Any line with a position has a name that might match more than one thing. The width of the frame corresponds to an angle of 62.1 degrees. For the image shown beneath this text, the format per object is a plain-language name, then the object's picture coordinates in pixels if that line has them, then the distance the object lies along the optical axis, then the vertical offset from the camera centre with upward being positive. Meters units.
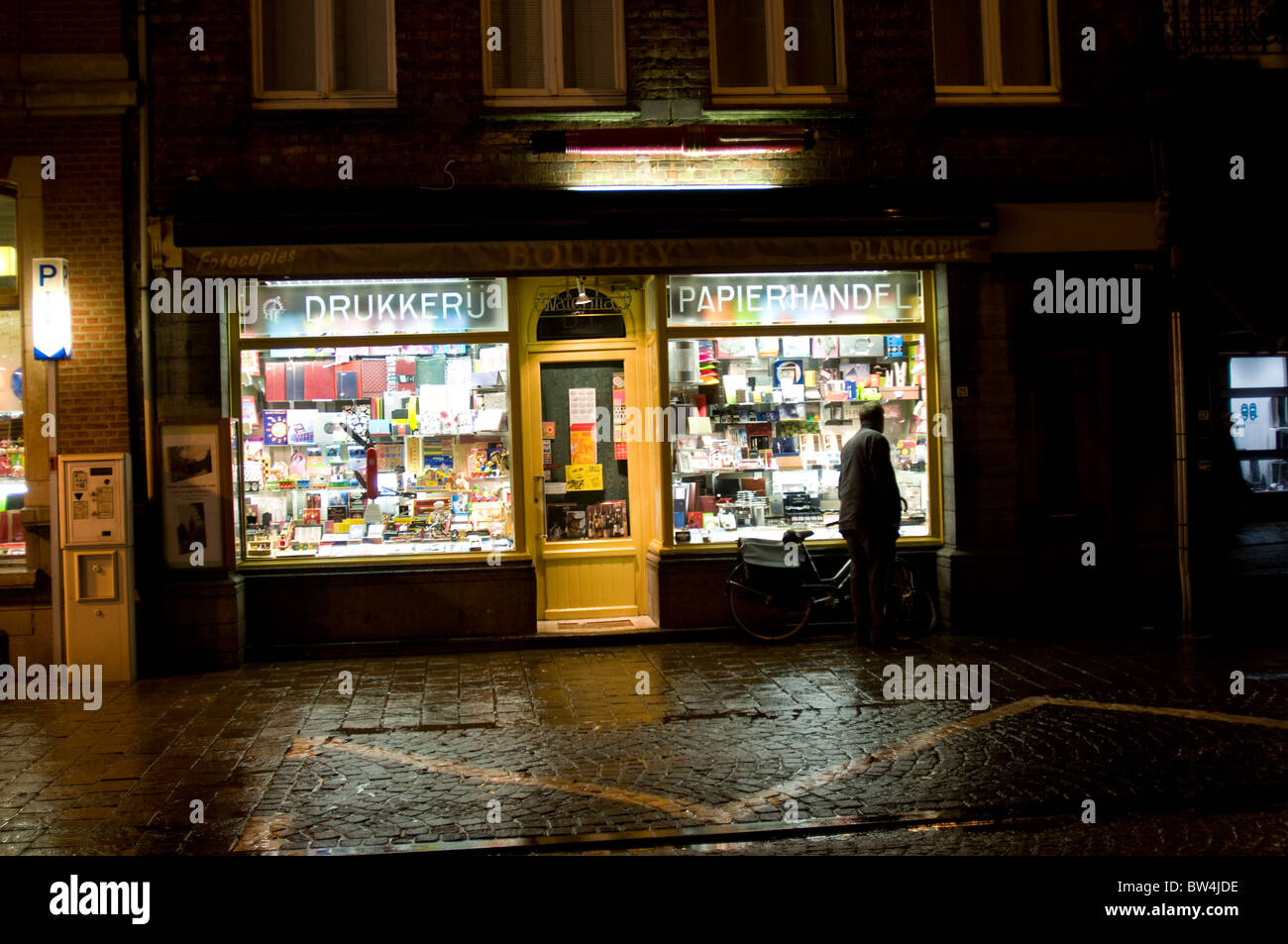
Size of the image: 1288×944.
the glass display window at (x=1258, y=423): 10.76 +0.35
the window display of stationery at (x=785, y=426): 10.45 +0.46
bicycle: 9.75 -1.13
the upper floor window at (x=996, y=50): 10.49 +4.10
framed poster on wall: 9.45 -0.07
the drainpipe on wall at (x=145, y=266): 9.46 +1.99
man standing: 9.40 -0.41
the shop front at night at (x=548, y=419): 9.82 +0.58
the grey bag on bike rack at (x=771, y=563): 9.70 -0.82
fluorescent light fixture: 9.98 +2.70
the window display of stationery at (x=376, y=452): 10.02 +0.31
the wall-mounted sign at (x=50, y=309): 9.11 +1.58
